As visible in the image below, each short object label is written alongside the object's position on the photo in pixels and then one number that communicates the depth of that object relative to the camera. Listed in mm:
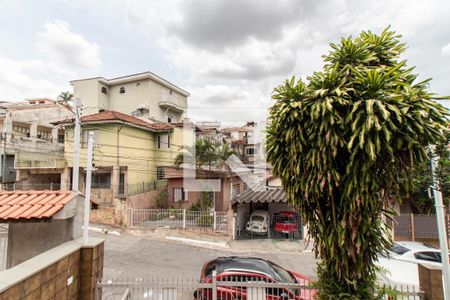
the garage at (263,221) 13094
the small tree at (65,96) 39438
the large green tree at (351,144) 3057
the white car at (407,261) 6008
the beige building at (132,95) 24953
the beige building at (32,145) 18906
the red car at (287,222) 13297
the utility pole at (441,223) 3914
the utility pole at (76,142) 5090
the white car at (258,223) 13438
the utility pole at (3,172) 20125
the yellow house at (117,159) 16797
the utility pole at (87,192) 4625
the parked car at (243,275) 5145
